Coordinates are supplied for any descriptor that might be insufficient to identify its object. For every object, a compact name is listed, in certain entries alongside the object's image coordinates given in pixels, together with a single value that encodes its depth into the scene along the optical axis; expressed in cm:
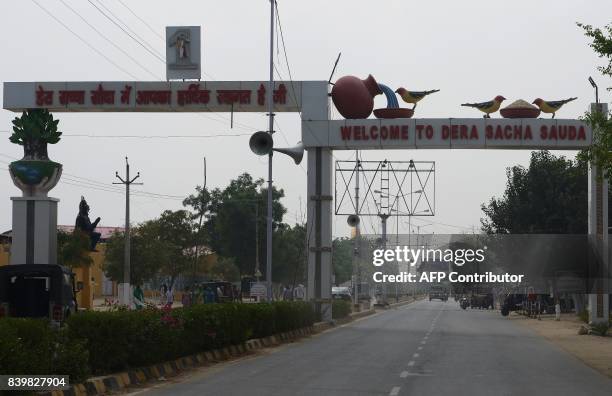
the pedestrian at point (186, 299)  4819
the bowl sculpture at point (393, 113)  4225
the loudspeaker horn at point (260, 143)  3256
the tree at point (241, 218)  9450
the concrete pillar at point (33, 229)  3312
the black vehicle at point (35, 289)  2439
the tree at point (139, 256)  7412
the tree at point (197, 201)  9521
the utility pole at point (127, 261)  5594
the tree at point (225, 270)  9062
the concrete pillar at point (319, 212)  4234
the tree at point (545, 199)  5881
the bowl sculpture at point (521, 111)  4200
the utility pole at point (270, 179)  3456
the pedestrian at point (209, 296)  4600
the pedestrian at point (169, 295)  4536
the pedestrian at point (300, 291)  7909
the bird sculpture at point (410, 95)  4278
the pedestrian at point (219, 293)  4138
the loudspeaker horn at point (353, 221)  6322
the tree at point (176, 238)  7919
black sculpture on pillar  5350
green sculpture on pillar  3453
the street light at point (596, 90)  3925
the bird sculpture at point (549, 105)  4206
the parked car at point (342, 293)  8949
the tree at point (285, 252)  9325
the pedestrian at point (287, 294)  6505
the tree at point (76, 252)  5812
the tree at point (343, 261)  16012
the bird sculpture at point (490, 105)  4203
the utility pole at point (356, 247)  7212
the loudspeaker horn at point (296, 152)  3297
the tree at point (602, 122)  2105
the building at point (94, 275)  5248
